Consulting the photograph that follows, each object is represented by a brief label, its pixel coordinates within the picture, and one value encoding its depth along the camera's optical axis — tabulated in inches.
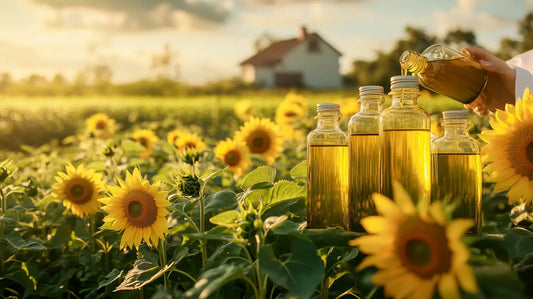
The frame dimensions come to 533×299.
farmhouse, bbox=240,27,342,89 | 1441.9
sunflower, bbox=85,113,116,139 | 167.1
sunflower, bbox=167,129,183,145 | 128.6
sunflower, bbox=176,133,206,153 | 104.9
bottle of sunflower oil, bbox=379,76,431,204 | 50.8
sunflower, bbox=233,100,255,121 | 189.0
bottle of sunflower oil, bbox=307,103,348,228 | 55.9
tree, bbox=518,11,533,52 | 1619.6
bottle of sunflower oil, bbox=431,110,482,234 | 53.9
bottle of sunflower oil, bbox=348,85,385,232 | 53.6
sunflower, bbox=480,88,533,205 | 50.7
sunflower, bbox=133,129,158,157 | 138.2
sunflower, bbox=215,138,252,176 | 105.3
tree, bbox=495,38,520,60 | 1572.3
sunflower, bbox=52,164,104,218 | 86.1
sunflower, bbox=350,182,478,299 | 37.1
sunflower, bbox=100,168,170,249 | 59.0
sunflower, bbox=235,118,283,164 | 116.0
